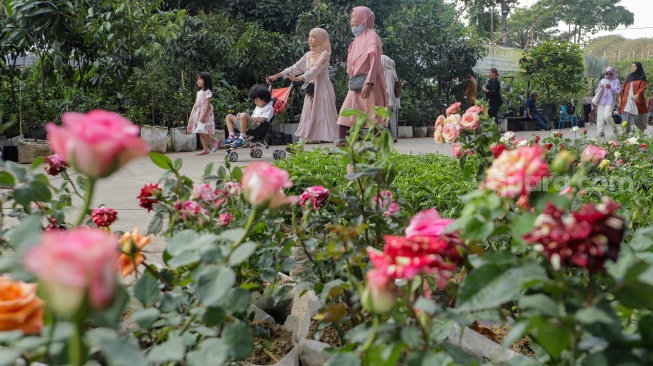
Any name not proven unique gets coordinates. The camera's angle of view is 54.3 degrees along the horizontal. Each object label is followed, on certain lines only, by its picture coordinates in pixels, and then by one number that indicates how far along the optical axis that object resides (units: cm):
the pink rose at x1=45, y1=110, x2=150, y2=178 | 57
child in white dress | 848
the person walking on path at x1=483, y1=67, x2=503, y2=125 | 1336
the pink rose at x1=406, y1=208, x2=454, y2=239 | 81
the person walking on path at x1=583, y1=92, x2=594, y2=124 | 2252
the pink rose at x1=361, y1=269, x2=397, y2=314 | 74
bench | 1681
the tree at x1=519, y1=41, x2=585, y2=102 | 1847
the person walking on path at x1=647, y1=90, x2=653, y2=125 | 1870
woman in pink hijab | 600
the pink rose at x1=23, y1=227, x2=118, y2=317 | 45
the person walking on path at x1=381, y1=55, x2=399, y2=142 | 1016
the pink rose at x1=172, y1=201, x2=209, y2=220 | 142
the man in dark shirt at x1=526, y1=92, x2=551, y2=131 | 1605
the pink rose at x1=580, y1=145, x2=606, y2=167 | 128
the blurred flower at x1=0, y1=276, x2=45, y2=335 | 73
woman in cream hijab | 819
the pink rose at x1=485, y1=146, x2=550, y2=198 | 80
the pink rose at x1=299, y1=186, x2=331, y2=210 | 158
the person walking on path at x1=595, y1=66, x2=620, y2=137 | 1134
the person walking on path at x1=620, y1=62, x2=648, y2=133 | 1090
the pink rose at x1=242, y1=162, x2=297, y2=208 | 85
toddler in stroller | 809
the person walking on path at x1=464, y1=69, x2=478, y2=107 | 1377
